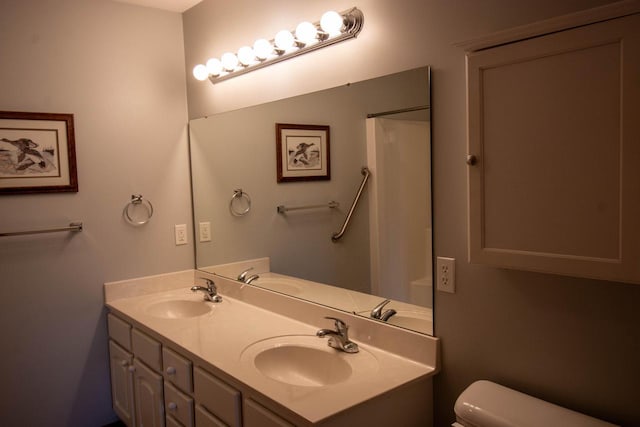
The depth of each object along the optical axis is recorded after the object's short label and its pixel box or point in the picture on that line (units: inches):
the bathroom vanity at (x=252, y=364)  56.0
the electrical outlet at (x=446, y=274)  60.6
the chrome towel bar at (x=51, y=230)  88.9
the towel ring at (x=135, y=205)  103.2
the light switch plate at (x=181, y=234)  110.9
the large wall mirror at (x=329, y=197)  64.7
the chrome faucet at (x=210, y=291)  98.6
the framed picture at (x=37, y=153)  88.8
